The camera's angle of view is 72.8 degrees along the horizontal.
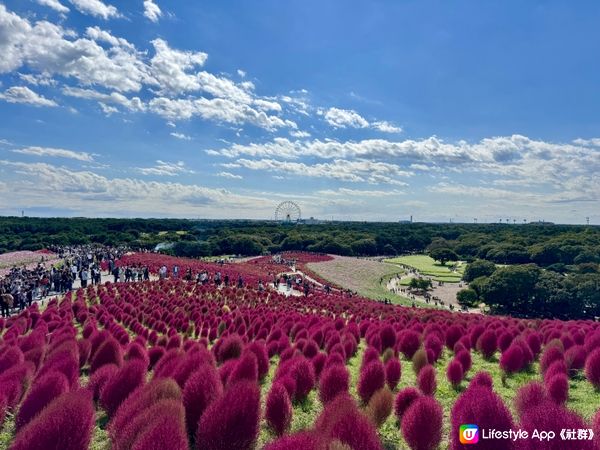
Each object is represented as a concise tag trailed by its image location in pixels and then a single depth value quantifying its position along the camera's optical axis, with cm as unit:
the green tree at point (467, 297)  5028
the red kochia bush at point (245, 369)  667
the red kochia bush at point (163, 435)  342
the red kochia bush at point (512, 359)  925
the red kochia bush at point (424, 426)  490
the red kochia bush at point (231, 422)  430
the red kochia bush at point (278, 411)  545
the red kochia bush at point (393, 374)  782
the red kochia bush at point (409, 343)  1118
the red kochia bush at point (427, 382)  714
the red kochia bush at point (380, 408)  581
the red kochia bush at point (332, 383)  661
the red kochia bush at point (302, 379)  699
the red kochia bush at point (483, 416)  413
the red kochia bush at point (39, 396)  541
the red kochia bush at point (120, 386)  605
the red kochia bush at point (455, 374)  830
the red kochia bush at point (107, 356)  823
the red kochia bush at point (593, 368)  813
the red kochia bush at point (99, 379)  665
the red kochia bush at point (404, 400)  610
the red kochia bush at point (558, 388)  649
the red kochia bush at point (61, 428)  386
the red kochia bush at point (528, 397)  537
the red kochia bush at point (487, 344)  1134
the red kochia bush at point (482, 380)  635
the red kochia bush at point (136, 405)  396
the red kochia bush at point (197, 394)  529
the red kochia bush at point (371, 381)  689
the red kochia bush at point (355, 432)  378
